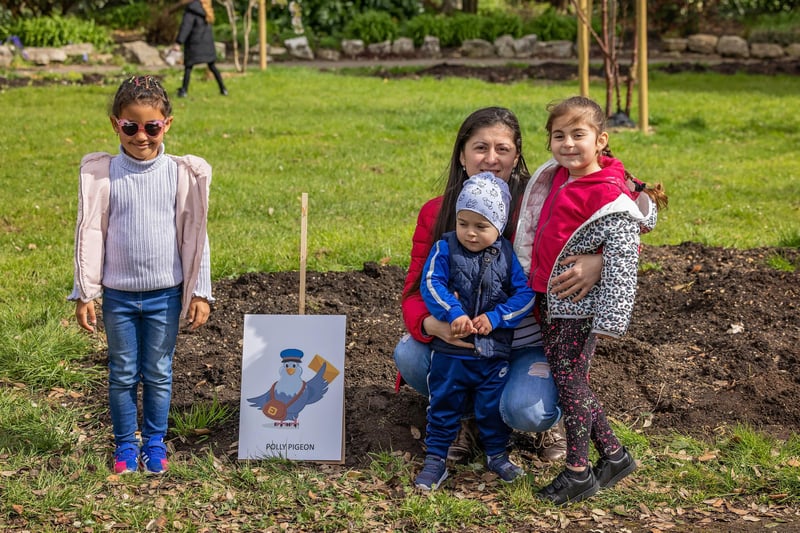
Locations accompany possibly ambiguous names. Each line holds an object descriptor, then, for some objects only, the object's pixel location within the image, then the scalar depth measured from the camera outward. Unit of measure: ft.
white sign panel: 14.44
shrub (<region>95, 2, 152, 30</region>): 70.38
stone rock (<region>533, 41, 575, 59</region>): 67.26
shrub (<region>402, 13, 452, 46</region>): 68.85
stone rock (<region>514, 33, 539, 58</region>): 67.72
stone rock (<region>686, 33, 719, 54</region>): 68.23
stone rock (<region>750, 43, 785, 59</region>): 65.67
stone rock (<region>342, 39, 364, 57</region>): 66.74
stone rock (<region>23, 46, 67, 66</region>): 56.03
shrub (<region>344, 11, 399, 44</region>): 67.97
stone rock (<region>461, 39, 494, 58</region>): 67.51
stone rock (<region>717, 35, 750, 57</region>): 66.59
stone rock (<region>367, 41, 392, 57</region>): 67.02
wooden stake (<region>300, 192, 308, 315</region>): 14.62
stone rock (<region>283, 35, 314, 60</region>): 64.75
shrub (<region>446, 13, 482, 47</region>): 69.00
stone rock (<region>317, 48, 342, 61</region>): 65.77
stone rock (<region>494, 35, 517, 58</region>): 67.51
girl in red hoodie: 12.30
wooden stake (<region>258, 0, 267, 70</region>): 53.88
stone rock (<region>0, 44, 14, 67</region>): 54.08
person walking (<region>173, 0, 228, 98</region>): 45.52
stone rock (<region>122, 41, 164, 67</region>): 57.82
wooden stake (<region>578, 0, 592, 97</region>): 37.04
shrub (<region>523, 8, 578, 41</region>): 69.67
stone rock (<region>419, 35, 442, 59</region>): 67.25
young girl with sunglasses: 12.96
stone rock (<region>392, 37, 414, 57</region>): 67.46
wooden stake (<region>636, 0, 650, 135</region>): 36.83
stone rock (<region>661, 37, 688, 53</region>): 69.15
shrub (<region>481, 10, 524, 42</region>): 69.31
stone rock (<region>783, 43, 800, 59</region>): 65.16
